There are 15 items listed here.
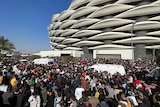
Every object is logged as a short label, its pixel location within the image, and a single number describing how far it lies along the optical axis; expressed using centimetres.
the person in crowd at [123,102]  227
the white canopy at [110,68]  586
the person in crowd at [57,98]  262
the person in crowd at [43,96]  311
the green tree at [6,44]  2637
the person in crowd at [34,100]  274
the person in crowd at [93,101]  253
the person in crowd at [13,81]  378
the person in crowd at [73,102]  240
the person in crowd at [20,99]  271
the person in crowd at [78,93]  313
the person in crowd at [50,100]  278
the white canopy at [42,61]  976
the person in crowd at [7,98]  271
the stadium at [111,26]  2103
